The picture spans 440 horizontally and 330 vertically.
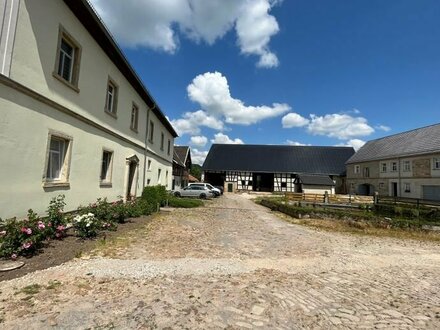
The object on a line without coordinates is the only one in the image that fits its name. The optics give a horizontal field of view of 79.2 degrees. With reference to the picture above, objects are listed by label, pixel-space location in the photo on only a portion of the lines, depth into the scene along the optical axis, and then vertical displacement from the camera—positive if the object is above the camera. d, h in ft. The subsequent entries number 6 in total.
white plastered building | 19.26 +6.81
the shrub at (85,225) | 22.89 -3.96
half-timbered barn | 148.97 +11.86
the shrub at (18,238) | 16.56 -3.93
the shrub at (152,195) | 47.29 -2.27
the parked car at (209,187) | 94.02 -0.77
